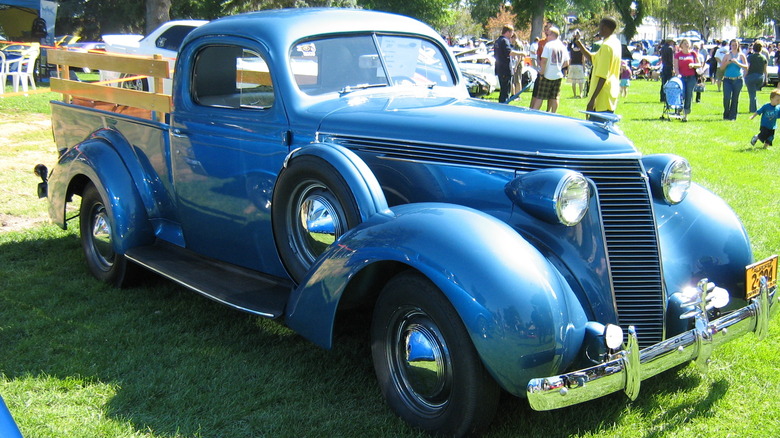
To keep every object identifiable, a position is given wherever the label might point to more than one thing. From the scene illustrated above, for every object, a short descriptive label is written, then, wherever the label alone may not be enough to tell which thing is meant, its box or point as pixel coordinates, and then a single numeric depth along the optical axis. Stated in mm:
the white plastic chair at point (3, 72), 14992
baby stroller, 14361
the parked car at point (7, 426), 2066
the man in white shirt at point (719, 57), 20688
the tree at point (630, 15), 46719
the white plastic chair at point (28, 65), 15854
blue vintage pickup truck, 2688
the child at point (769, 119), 10518
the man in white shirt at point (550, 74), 12102
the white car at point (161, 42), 12876
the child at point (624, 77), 18828
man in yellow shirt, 8477
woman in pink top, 14398
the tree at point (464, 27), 72500
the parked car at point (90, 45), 20266
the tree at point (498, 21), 54494
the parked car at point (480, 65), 20173
